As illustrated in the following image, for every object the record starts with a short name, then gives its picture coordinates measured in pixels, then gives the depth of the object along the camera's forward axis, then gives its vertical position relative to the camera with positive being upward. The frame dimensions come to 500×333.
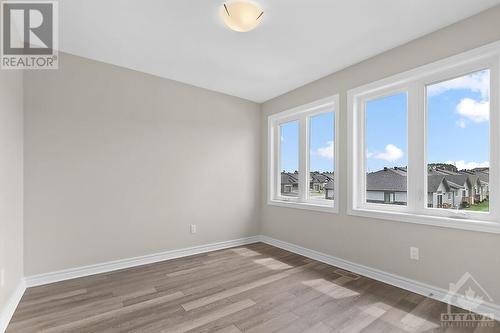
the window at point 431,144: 2.19 +0.23
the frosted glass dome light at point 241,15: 2.04 +1.29
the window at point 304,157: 3.58 +0.16
